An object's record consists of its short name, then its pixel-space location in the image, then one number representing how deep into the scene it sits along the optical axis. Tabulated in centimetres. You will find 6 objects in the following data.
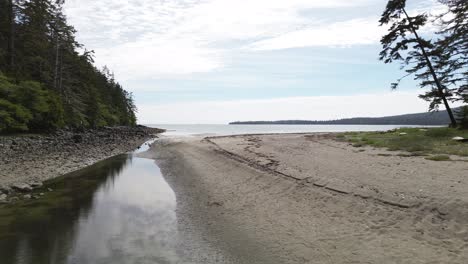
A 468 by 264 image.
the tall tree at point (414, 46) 2461
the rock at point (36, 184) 1387
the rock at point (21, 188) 1299
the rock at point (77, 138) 3198
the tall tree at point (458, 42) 2059
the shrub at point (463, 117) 2198
